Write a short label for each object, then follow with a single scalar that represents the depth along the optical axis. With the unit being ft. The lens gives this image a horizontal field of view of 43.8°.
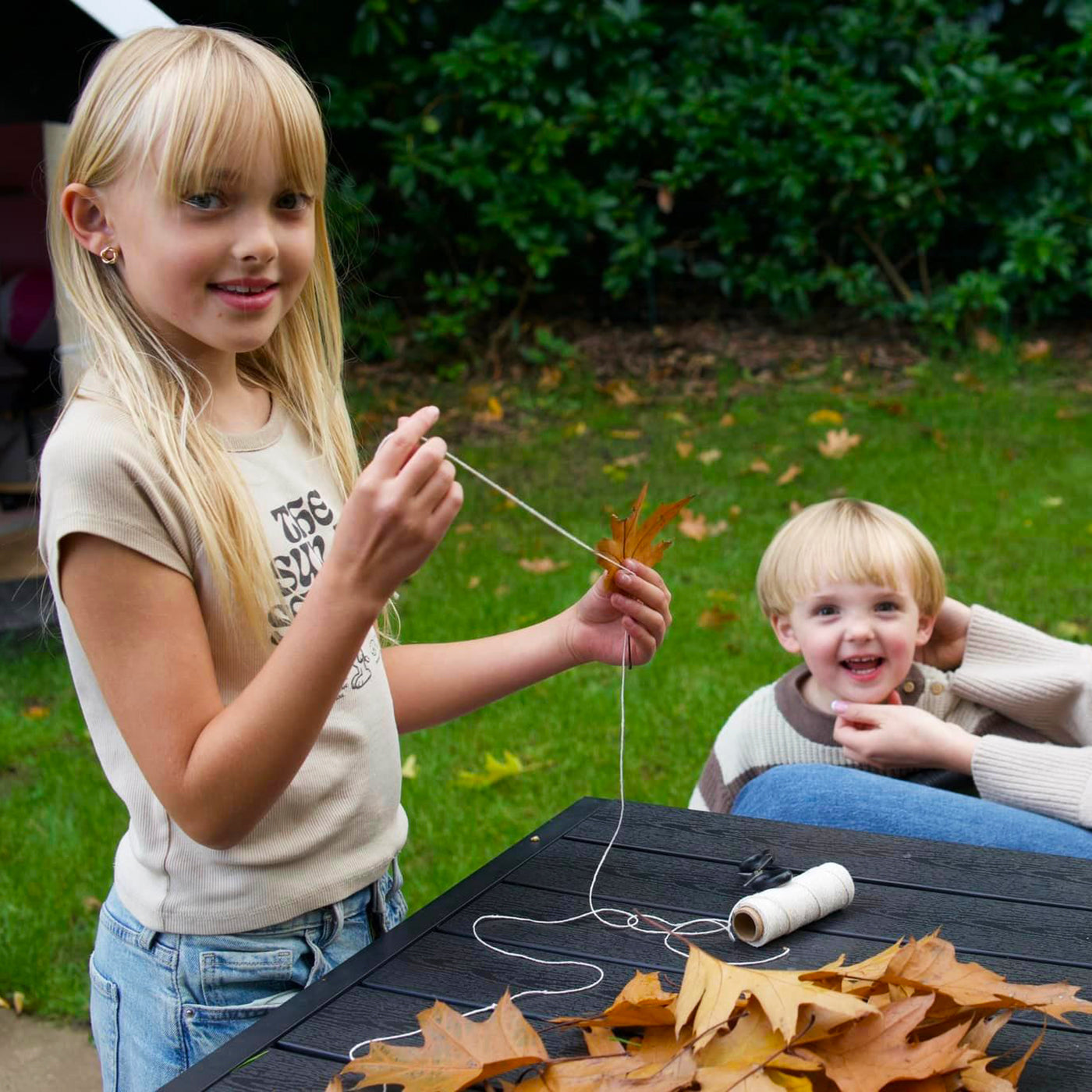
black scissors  5.38
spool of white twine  4.98
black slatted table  4.42
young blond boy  7.89
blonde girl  4.75
